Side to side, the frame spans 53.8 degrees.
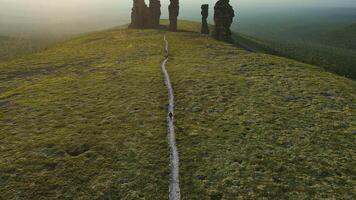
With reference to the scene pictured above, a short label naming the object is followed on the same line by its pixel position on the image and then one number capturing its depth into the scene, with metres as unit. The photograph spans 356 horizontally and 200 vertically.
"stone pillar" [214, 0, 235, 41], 87.81
